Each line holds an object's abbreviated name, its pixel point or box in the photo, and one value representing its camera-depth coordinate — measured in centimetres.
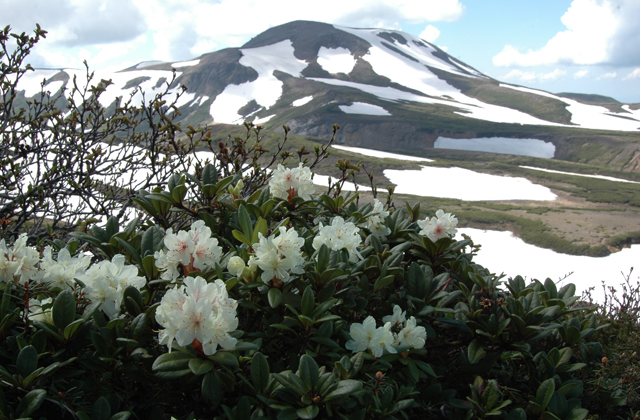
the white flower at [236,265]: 139
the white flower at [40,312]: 125
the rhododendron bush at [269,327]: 113
